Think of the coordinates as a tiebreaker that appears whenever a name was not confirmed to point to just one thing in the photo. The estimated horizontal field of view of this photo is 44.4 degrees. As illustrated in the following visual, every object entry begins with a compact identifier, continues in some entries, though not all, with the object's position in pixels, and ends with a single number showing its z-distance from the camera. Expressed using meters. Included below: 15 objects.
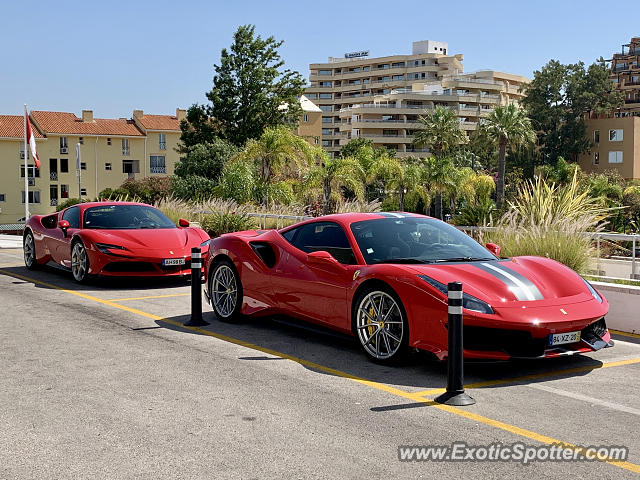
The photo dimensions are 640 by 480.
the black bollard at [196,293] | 9.02
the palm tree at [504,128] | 73.88
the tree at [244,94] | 72.19
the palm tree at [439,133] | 89.25
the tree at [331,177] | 29.66
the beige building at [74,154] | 91.38
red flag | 33.06
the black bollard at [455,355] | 5.79
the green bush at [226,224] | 20.75
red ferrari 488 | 6.40
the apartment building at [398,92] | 126.62
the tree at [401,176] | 52.91
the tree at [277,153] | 31.14
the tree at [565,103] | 107.06
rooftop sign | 155.25
